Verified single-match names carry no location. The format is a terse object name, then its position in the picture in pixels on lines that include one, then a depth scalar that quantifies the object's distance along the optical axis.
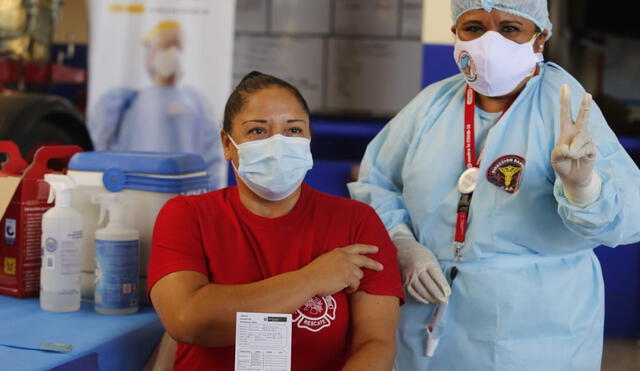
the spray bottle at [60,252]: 1.78
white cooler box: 1.88
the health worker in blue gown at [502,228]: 1.73
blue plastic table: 1.45
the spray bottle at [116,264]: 1.78
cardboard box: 1.88
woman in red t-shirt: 1.47
